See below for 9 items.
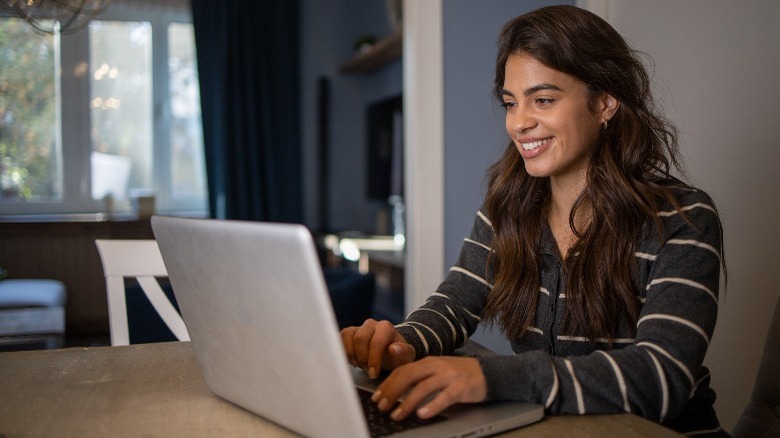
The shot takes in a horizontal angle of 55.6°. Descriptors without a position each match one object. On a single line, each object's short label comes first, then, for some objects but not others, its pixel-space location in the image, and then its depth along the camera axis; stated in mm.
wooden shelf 4461
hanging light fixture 2170
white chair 1566
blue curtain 5180
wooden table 810
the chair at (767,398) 1110
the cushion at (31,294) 3982
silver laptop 631
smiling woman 1021
